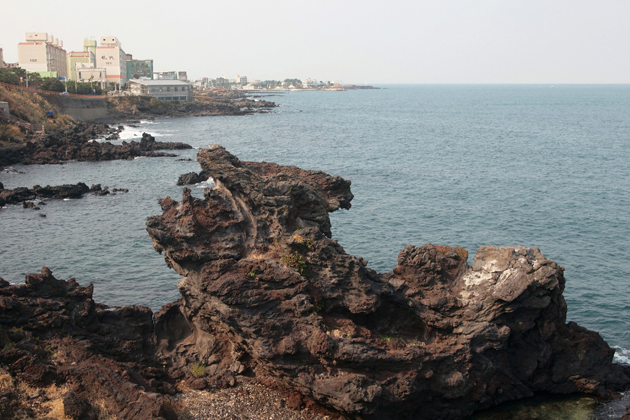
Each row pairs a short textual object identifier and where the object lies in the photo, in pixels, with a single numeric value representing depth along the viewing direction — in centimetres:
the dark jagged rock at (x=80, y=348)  1953
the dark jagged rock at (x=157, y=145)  9914
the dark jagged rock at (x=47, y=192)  6040
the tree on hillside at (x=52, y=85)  13812
